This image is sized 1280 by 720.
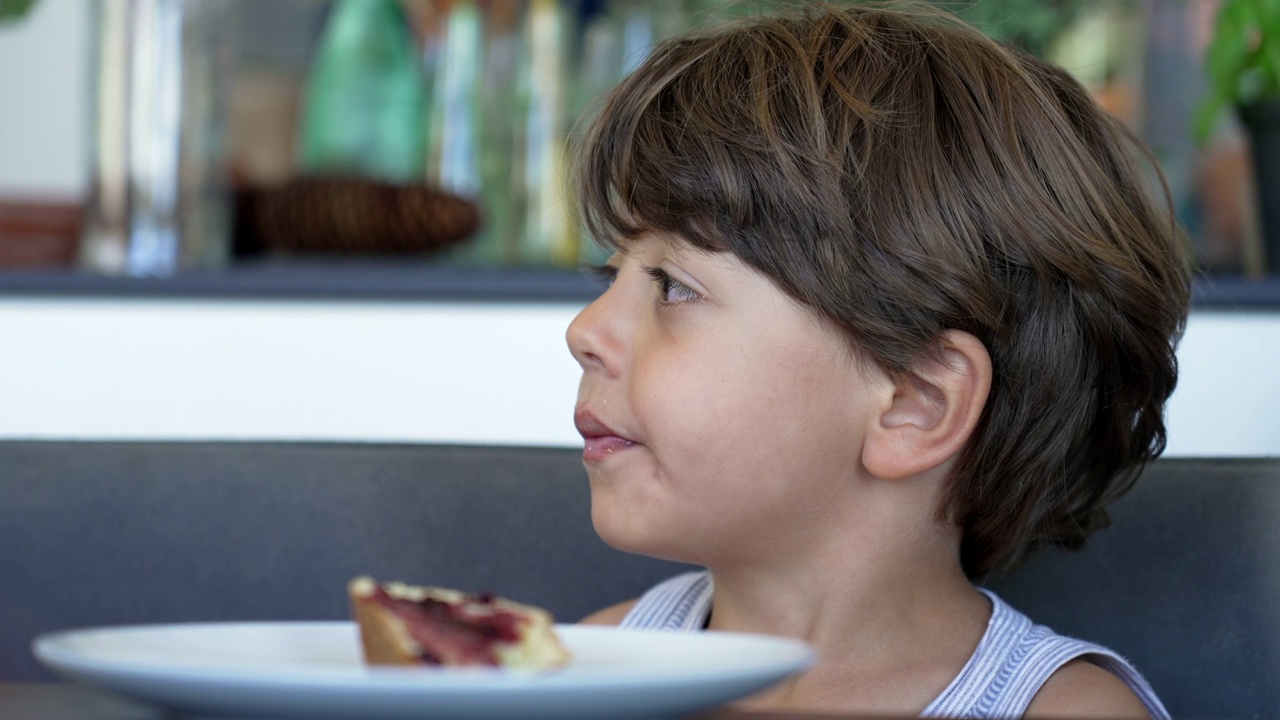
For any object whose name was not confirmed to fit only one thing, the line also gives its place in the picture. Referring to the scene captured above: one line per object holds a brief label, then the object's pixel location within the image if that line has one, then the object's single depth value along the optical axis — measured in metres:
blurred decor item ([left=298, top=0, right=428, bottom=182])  1.57
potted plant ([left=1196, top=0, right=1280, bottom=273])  1.13
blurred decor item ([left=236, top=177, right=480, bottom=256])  1.31
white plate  0.65
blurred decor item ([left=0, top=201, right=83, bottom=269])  1.24
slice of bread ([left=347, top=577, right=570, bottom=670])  0.76
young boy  0.97
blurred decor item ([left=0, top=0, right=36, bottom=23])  1.17
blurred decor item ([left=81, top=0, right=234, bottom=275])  1.25
